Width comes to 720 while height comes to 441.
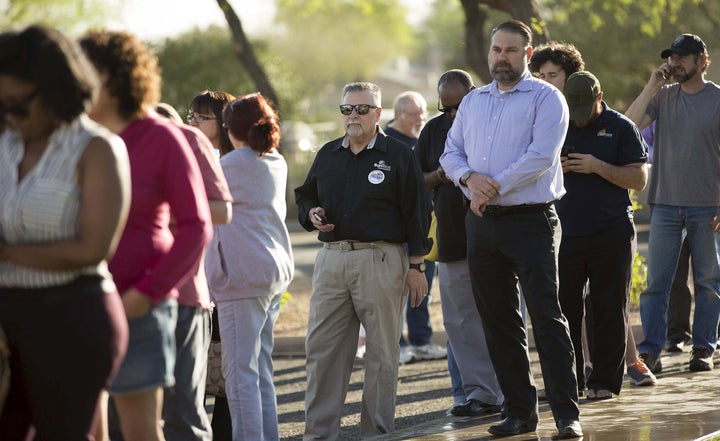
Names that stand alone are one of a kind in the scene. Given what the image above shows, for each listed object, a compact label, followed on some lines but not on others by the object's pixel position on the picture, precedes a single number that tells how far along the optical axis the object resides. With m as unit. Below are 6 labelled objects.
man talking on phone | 16.39
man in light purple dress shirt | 12.35
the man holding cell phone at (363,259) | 13.34
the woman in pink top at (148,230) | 8.20
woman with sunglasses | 7.50
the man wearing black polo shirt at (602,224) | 14.34
